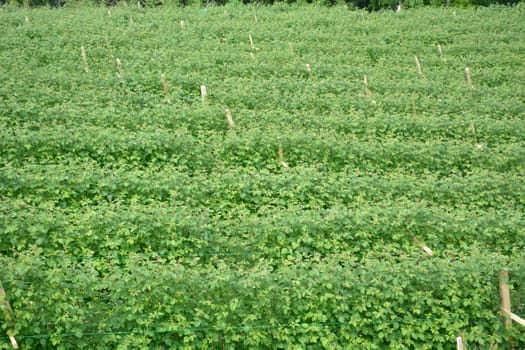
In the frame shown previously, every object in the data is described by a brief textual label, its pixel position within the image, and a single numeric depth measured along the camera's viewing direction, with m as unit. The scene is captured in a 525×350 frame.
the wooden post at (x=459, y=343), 7.63
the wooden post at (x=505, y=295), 8.38
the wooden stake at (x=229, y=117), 14.48
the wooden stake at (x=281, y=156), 13.06
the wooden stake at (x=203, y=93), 16.08
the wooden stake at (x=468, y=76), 19.45
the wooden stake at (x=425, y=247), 9.96
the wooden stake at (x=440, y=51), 21.71
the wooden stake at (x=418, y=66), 20.15
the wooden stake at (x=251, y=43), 21.46
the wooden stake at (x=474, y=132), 14.70
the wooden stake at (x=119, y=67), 17.60
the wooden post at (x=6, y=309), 7.34
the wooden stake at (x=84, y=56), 18.01
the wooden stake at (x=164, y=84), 16.49
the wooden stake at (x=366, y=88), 17.62
